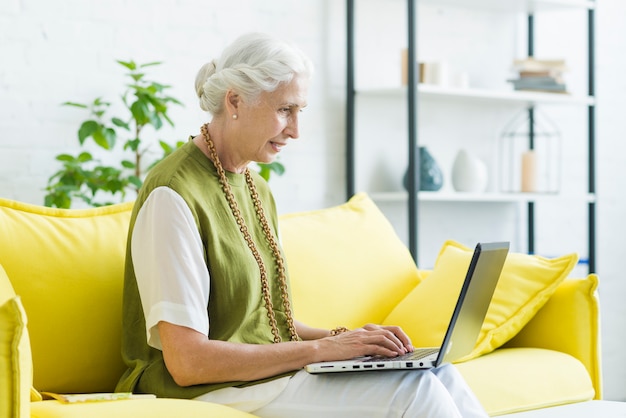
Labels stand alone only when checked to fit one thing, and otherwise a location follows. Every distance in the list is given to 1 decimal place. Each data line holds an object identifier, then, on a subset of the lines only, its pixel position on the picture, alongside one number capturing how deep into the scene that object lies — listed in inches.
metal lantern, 157.9
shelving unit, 137.9
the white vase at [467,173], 151.2
